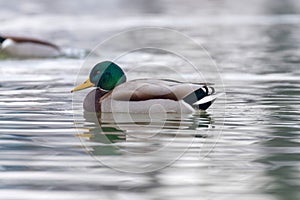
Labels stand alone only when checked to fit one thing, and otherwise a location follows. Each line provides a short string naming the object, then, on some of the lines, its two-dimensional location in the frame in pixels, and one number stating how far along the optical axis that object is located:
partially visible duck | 34.25
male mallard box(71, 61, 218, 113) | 19.36
